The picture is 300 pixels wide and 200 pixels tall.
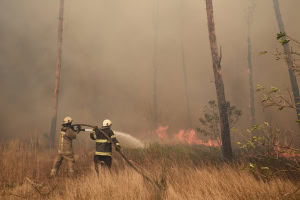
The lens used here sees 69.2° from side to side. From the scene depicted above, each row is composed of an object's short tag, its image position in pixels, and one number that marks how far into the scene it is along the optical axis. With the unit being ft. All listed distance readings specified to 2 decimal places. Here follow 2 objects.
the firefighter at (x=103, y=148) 22.27
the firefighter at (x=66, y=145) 24.21
